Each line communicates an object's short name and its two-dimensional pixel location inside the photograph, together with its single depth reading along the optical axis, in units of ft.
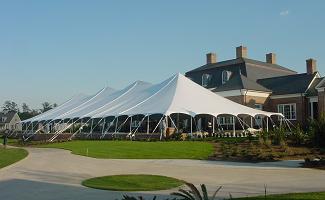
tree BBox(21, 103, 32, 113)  525.51
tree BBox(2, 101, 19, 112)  535.02
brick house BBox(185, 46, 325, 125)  122.62
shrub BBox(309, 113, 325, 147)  64.59
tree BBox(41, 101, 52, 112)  458.58
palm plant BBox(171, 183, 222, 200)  16.88
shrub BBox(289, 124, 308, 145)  71.51
